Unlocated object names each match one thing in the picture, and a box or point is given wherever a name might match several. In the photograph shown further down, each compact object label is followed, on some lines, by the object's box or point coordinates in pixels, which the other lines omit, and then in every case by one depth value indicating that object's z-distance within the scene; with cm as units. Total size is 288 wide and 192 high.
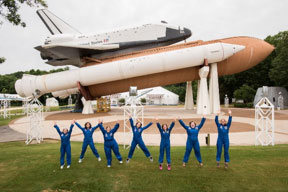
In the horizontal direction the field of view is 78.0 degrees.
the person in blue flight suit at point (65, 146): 567
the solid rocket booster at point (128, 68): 1870
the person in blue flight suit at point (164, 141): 537
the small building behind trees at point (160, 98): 4609
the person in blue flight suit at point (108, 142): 554
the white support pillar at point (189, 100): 2696
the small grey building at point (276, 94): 3016
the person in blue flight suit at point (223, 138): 529
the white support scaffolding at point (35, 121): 1070
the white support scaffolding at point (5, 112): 2310
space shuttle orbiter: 2005
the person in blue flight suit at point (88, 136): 589
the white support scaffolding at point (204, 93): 1927
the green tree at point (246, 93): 3528
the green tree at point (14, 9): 758
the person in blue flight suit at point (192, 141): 538
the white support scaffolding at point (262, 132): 848
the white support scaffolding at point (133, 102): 791
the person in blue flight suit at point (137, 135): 564
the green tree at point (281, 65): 2897
